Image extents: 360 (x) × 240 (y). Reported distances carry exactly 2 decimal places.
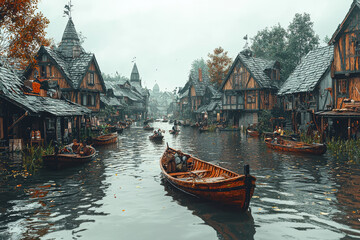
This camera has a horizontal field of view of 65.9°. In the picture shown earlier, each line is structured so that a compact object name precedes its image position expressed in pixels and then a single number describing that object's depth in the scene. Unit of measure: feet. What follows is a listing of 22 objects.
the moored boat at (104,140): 89.07
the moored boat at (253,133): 112.61
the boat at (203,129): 144.65
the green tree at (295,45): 175.22
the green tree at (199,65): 364.07
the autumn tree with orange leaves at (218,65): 187.77
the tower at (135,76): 318.45
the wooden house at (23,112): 65.28
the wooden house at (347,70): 71.34
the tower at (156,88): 588.91
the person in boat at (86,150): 60.11
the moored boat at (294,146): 63.26
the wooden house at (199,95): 203.93
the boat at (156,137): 102.58
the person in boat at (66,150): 55.40
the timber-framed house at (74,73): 113.70
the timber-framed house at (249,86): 136.15
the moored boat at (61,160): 50.62
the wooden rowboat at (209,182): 28.27
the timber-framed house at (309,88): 90.63
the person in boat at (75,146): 60.61
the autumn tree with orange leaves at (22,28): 70.85
